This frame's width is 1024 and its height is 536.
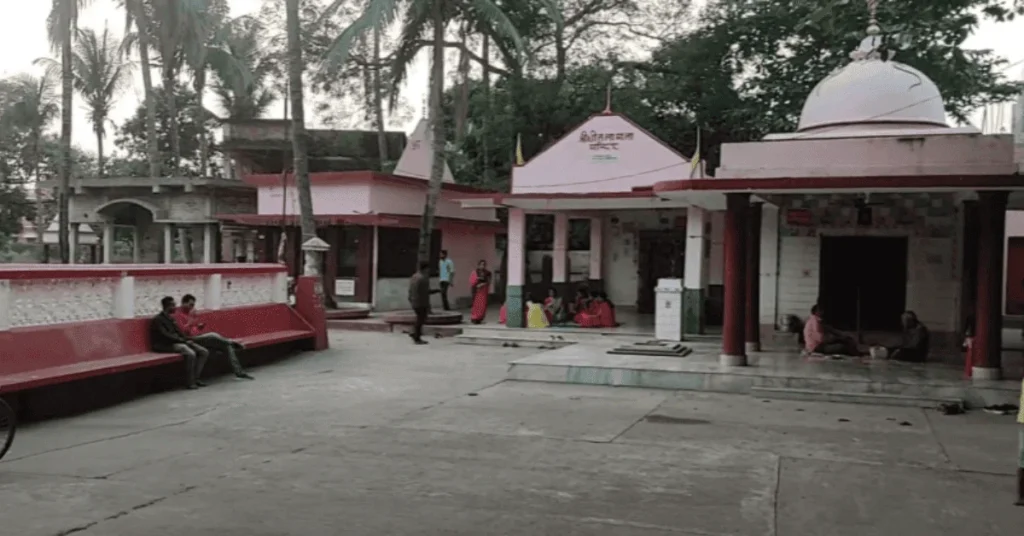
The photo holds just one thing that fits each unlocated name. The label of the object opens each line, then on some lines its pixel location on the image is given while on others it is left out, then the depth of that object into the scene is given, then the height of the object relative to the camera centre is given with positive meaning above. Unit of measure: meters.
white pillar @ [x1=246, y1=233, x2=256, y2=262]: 27.40 +0.00
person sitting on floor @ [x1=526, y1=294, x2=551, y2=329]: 18.94 -1.30
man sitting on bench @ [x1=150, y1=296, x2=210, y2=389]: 11.29 -1.24
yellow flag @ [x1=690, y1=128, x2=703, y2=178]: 17.47 +1.83
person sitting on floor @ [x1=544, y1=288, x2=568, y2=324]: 19.39 -1.20
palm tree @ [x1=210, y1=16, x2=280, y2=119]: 34.75 +6.88
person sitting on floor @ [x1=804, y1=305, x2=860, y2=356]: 13.76 -1.21
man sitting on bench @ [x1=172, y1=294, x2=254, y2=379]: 11.98 -1.22
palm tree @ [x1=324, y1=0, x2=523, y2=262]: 19.12 +4.68
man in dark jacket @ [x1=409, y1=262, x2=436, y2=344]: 17.09 -0.87
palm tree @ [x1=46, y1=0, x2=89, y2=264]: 23.44 +4.68
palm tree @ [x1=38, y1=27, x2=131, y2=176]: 34.31 +6.72
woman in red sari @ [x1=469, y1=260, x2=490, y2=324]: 20.19 -1.04
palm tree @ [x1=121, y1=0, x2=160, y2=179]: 28.58 +5.72
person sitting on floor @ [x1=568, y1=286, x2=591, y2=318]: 19.33 -1.02
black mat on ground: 14.07 -1.48
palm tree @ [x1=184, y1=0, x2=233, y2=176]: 28.41 +6.96
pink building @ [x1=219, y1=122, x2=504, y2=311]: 22.64 +0.60
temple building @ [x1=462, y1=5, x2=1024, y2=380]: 11.95 +0.94
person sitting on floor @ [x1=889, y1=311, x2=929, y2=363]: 13.47 -1.23
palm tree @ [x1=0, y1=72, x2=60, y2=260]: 36.66 +5.52
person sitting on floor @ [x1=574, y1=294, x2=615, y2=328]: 18.88 -1.28
